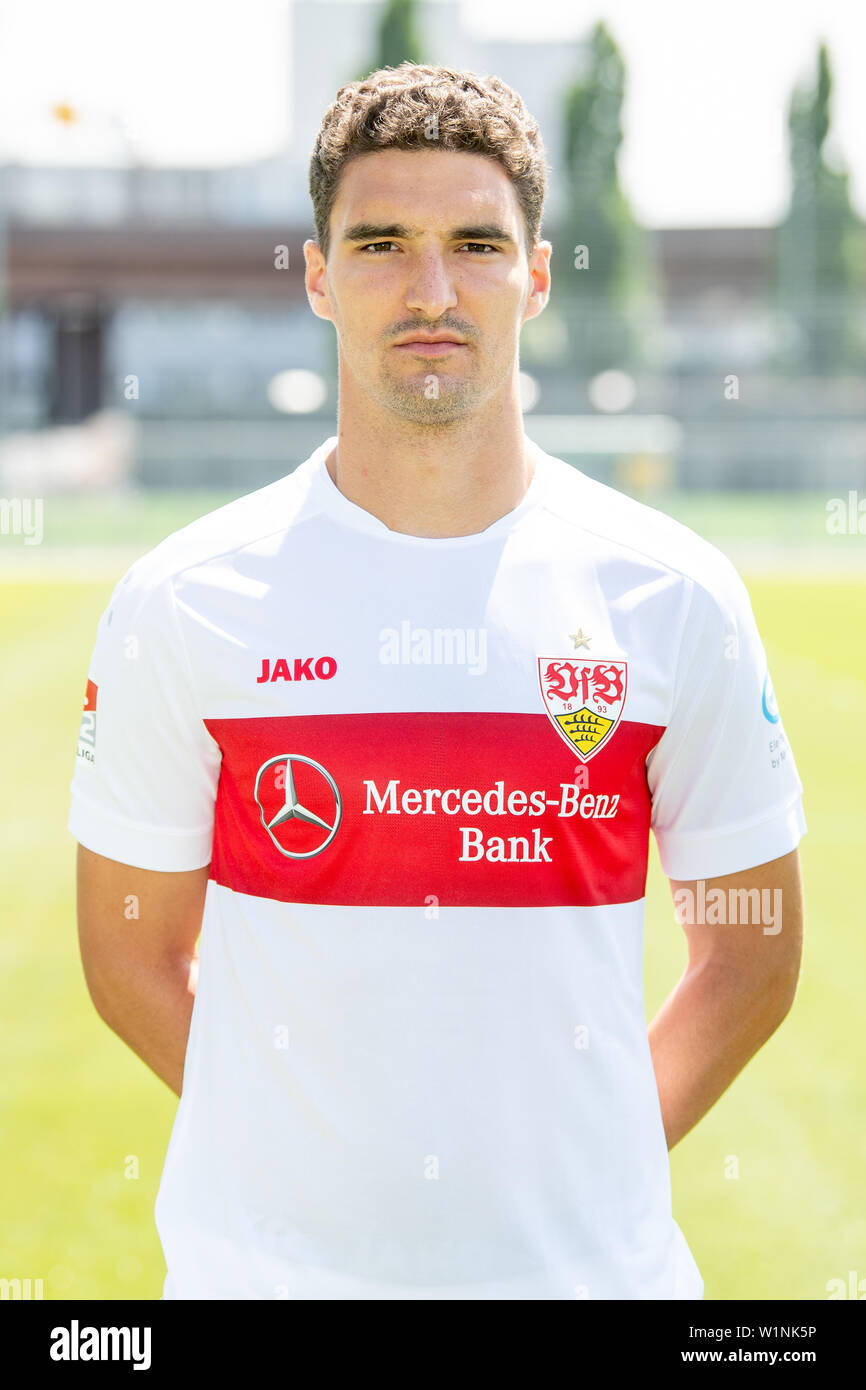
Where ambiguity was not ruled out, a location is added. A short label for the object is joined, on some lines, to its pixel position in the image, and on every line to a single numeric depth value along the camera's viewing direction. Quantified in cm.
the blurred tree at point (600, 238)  3606
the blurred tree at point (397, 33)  3591
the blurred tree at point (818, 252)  3634
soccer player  189
